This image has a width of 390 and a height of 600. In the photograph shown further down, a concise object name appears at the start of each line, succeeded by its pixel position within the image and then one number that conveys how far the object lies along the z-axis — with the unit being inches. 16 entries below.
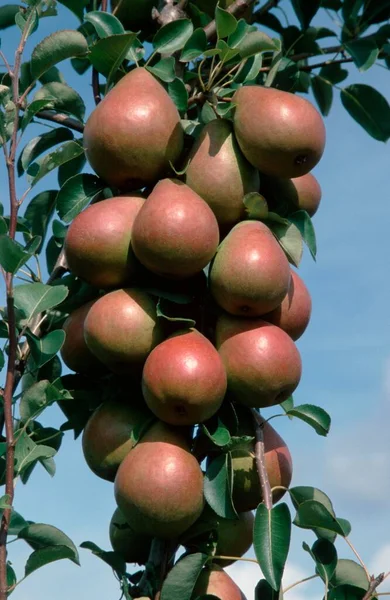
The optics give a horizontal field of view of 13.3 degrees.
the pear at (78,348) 52.1
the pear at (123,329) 49.9
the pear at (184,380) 48.6
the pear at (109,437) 50.7
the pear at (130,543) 51.7
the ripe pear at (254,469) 50.4
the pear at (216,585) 49.5
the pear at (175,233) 49.6
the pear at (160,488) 48.4
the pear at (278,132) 51.2
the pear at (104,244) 50.9
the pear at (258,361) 49.7
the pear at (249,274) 49.8
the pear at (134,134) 51.3
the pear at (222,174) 51.5
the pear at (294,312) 51.6
